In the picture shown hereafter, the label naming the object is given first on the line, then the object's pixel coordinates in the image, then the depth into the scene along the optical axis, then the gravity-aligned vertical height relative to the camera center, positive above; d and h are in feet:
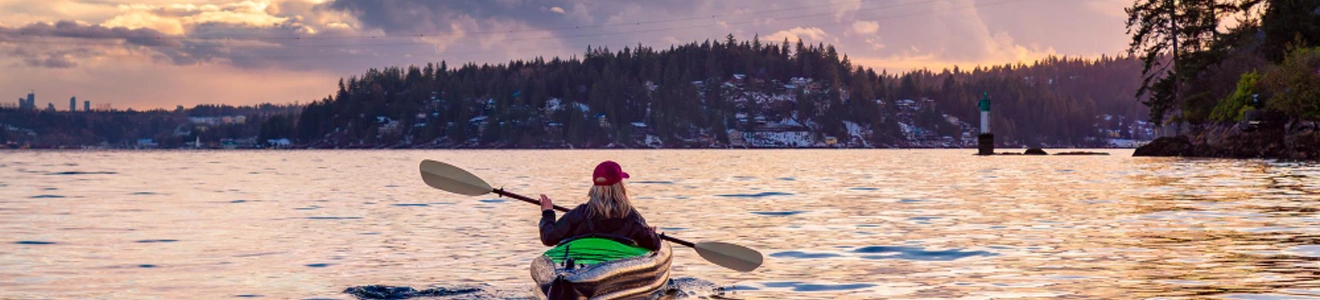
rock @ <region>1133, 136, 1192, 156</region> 340.84 -1.78
